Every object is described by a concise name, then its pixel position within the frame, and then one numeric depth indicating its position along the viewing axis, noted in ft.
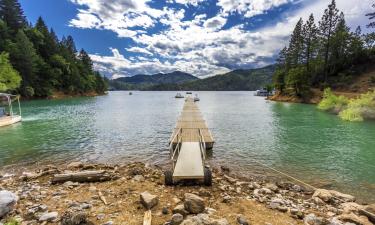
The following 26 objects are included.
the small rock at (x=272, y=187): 29.72
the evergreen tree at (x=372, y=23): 140.77
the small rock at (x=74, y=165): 37.50
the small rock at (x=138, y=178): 30.33
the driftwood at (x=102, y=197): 22.85
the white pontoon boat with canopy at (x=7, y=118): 82.45
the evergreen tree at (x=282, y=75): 235.81
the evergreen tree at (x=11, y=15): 233.35
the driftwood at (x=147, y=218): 18.31
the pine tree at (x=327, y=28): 180.45
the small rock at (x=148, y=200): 21.33
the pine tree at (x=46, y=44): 257.96
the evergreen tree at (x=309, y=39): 205.98
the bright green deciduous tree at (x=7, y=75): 148.70
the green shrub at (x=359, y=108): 92.68
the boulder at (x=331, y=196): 26.96
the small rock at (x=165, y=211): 20.54
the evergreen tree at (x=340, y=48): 193.42
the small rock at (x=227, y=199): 23.90
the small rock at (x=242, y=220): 19.02
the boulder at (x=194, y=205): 20.47
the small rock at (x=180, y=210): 20.31
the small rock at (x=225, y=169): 38.64
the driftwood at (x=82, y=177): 29.63
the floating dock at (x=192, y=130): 52.65
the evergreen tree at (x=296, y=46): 223.92
